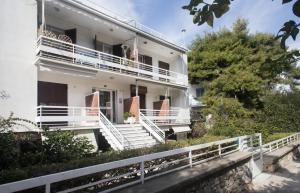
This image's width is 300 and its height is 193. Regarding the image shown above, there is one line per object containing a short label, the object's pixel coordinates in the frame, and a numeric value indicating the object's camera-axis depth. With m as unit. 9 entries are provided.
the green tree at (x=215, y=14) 1.74
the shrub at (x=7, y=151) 5.91
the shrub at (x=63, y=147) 6.49
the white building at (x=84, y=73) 8.68
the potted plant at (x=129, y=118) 12.24
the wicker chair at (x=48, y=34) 9.32
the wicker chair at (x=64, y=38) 10.46
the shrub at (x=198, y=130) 15.86
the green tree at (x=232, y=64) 18.94
